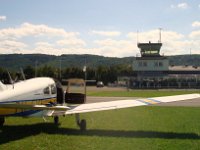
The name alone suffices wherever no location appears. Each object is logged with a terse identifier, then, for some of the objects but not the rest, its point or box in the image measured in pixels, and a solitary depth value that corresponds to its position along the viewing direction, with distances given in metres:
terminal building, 85.39
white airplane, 11.67
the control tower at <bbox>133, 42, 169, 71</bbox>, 87.56
